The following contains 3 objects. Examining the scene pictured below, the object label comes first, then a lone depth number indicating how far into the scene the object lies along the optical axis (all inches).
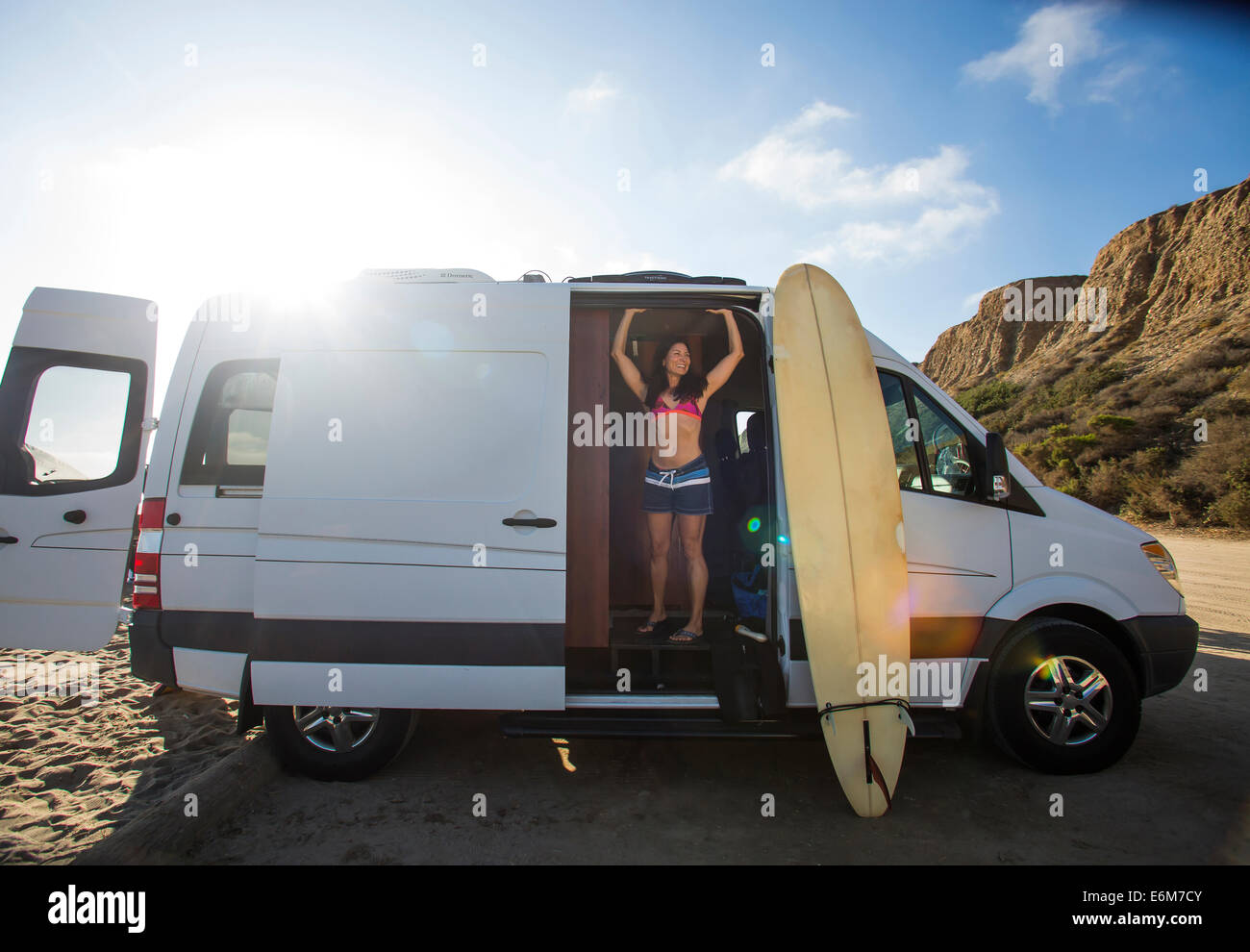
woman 152.6
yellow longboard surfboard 116.7
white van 118.3
